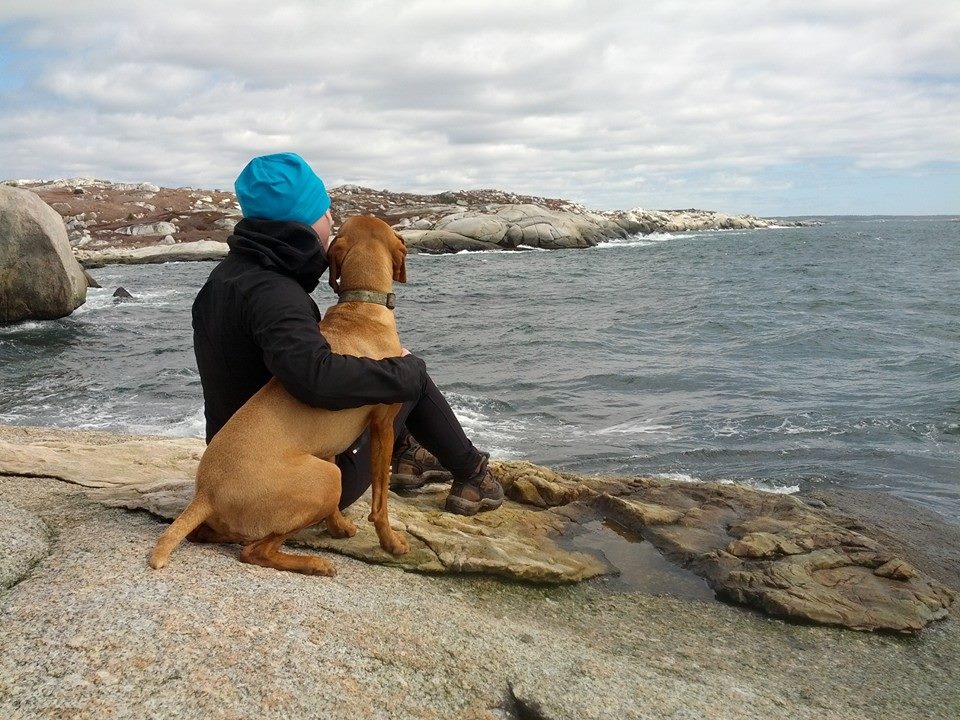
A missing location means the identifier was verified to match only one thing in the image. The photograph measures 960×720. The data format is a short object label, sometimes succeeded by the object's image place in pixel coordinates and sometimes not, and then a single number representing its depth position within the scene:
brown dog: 3.54
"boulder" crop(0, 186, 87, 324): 17.06
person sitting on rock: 3.54
